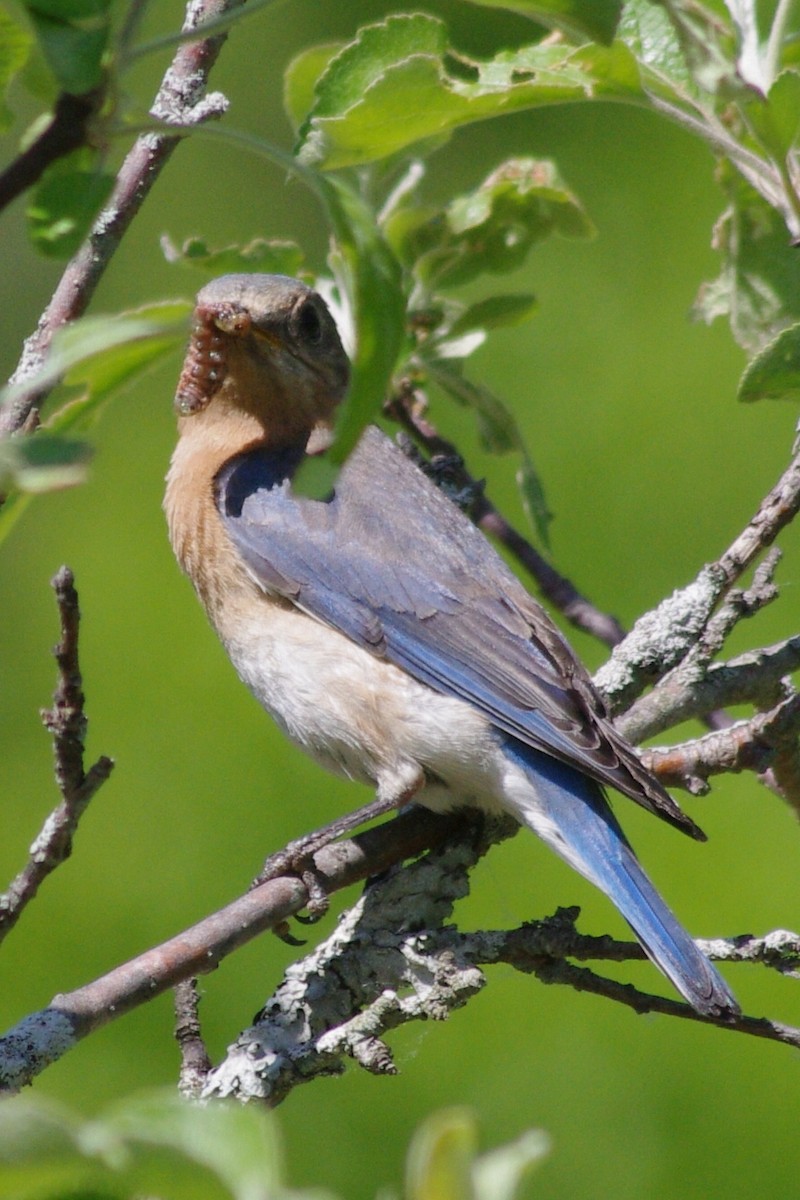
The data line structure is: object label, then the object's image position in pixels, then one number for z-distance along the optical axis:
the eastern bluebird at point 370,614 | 5.79
